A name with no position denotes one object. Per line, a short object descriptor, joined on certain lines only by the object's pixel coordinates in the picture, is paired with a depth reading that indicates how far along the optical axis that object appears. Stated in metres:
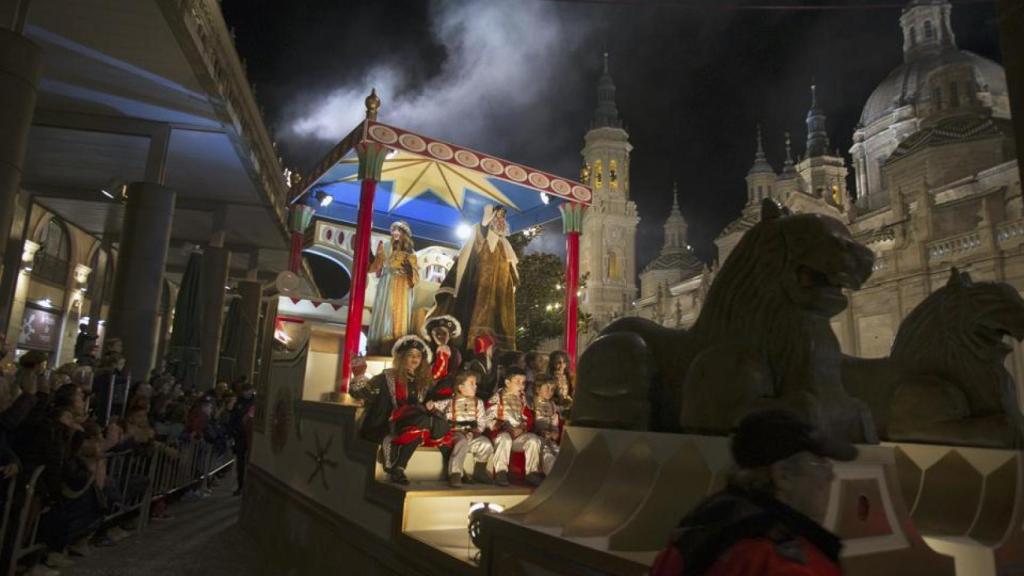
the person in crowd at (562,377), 6.86
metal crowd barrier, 4.83
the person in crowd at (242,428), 10.68
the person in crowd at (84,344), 10.61
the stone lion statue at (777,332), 2.63
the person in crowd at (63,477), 5.02
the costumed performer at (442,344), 7.52
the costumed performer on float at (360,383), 6.35
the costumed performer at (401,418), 4.95
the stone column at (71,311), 23.53
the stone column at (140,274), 12.86
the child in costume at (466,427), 5.16
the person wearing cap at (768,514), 1.36
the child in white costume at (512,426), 5.36
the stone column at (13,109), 7.57
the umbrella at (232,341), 15.55
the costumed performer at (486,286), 9.20
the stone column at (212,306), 18.67
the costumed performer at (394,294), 9.37
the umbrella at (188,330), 12.95
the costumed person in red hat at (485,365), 6.98
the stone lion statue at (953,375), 3.34
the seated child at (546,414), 5.96
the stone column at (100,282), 24.02
